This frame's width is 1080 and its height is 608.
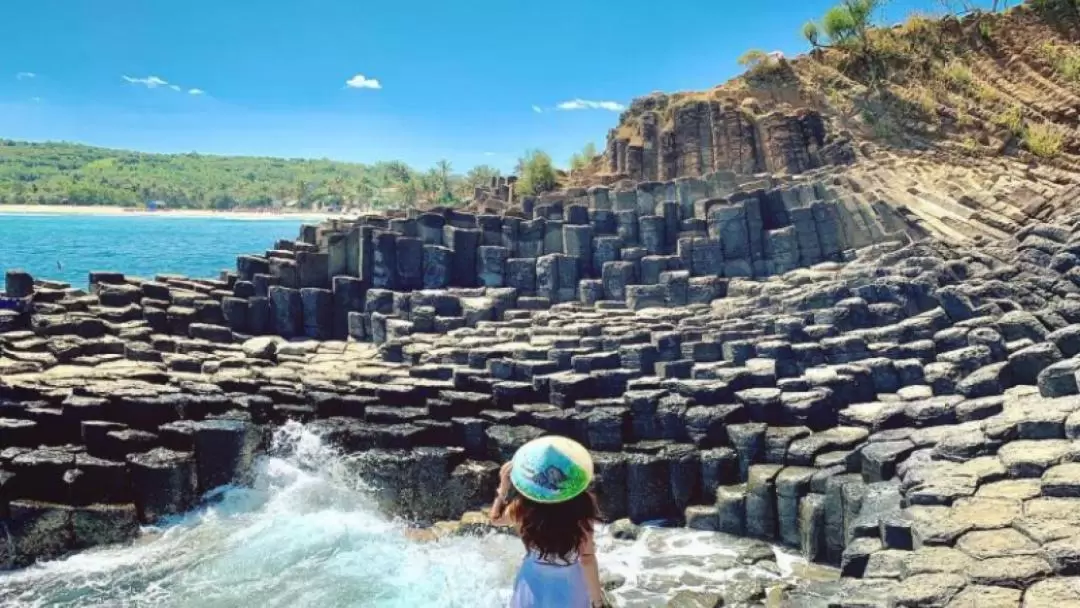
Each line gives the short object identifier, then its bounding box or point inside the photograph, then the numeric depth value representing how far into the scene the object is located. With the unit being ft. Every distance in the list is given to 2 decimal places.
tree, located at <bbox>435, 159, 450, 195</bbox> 207.40
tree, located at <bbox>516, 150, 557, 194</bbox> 78.79
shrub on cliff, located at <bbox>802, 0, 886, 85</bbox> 78.12
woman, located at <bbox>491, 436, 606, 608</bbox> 11.64
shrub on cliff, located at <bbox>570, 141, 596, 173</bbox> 84.64
